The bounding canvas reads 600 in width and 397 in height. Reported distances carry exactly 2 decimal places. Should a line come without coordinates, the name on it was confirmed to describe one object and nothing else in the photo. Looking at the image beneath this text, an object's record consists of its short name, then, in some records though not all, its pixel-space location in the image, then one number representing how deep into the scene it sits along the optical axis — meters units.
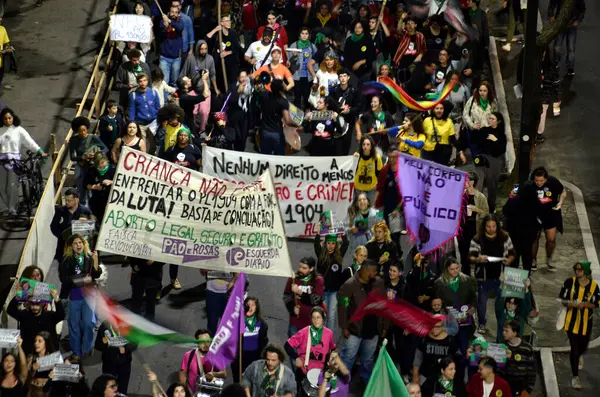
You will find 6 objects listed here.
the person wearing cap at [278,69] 27.45
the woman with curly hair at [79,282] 22.44
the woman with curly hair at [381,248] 22.67
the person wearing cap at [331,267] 22.55
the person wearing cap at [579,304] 22.22
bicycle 26.34
